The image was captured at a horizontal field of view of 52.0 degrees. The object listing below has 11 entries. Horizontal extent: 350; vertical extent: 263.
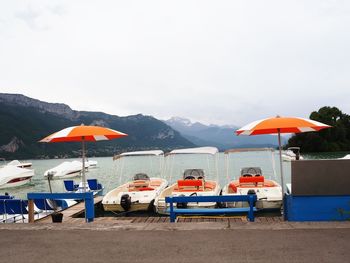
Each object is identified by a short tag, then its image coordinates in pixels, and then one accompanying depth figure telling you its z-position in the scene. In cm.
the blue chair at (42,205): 1440
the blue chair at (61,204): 1518
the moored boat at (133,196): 1473
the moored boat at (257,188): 1389
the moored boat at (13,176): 4096
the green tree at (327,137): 9656
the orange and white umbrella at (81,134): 1093
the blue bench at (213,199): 945
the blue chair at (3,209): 1311
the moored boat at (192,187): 1374
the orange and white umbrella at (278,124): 951
